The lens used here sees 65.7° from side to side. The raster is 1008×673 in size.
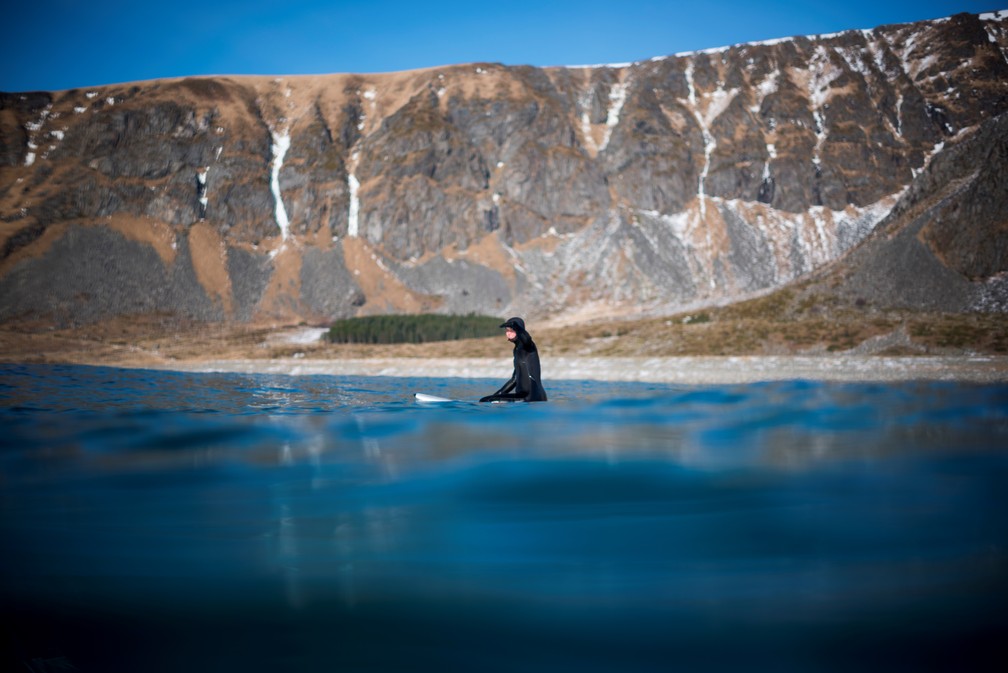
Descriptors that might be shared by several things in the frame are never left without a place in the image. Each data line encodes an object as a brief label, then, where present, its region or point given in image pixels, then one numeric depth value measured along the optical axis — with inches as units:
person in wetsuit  776.6
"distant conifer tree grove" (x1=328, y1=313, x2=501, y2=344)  4443.9
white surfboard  888.3
